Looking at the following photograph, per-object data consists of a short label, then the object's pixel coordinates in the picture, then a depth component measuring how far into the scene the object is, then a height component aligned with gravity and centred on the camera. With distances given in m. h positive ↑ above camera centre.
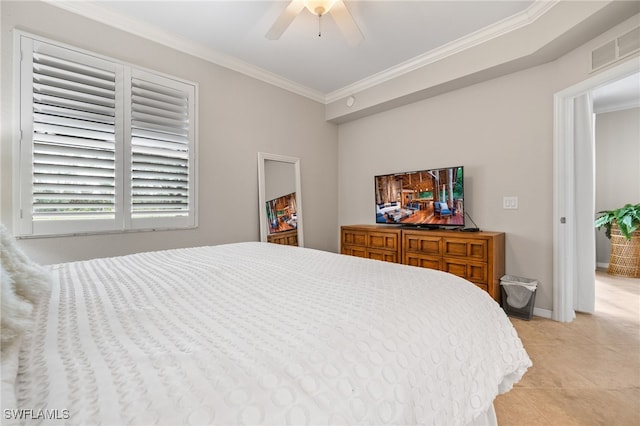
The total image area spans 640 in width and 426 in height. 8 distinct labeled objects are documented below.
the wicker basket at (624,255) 3.97 -0.61
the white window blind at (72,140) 2.12 +0.59
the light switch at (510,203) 2.84 +0.10
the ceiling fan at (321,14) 1.98 +1.45
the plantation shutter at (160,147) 2.54 +0.64
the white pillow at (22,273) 0.86 -0.20
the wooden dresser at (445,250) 2.65 -0.40
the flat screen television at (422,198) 2.99 +0.18
